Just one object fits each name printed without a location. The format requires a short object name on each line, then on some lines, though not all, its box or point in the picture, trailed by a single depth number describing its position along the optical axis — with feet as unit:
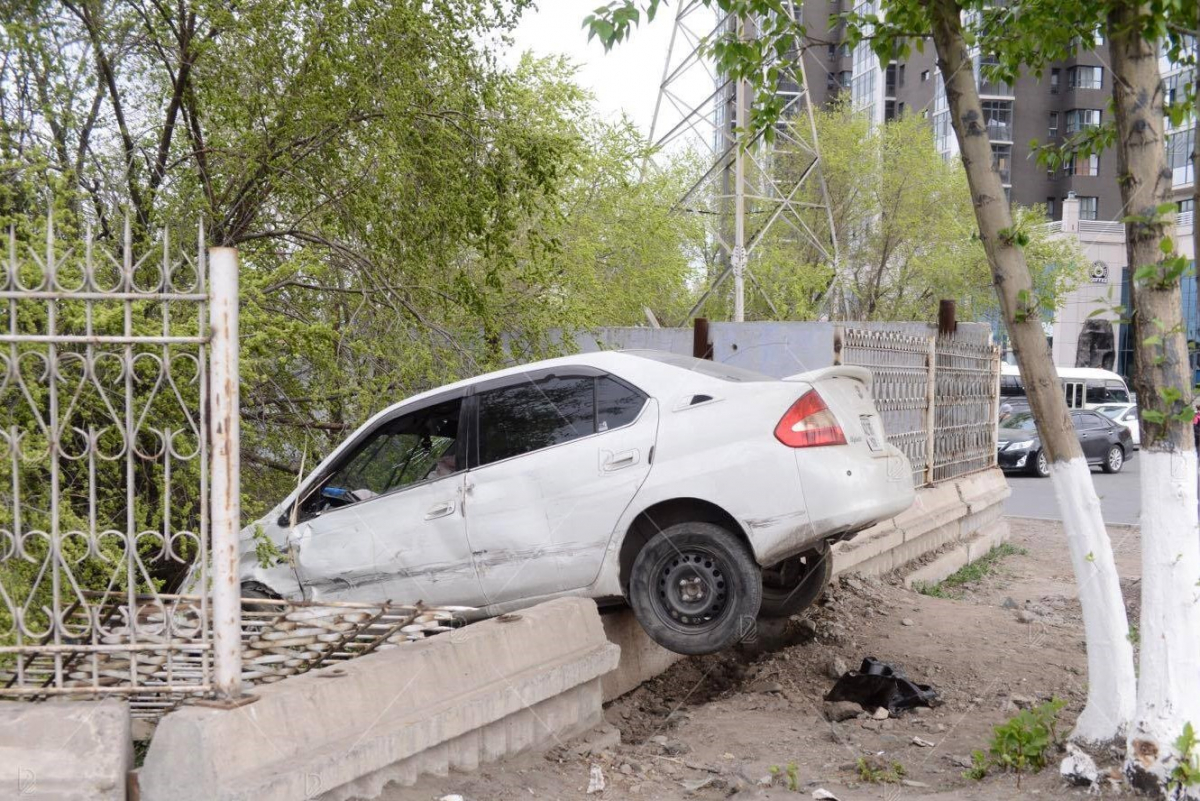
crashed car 20.38
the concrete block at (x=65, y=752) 13.02
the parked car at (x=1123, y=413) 110.09
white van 131.13
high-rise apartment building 211.61
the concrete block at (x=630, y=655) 23.24
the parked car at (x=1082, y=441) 85.35
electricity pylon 79.71
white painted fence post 13.53
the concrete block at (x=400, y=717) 12.78
